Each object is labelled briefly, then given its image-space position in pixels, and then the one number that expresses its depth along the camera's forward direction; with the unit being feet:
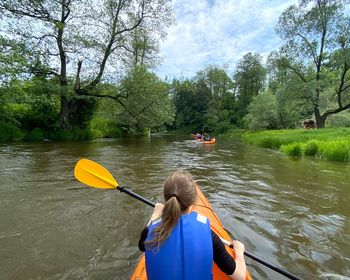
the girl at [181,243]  3.37
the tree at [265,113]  73.15
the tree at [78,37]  34.81
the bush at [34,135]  38.21
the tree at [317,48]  45.01
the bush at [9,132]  34.30
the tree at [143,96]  43.68
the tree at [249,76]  125.39
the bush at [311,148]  26.63
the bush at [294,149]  28.19
